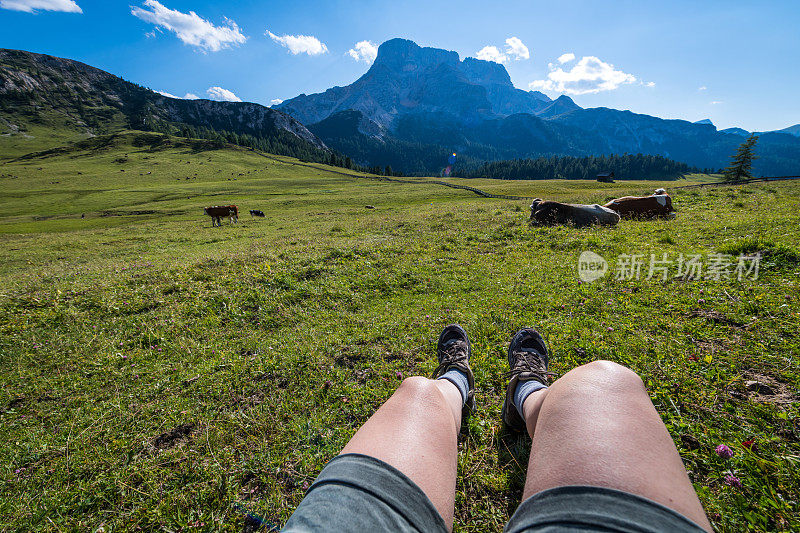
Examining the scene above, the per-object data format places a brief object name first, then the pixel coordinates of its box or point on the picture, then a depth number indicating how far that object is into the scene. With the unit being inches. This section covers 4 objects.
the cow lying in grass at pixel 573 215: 571.2
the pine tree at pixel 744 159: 2532.0
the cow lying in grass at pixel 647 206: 601.0
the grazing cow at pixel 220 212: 1306.6
